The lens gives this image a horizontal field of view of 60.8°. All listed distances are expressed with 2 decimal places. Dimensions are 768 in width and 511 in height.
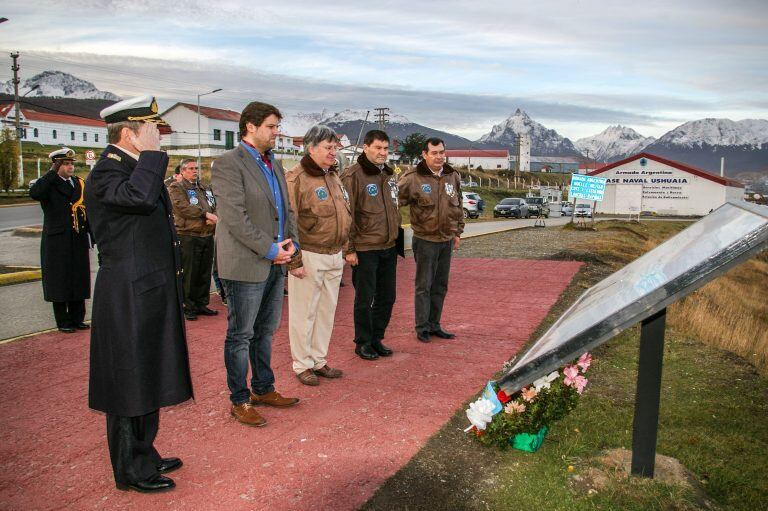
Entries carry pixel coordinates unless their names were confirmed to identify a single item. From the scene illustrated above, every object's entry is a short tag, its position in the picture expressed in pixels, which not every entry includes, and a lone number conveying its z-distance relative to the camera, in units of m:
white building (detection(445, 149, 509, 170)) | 155.25
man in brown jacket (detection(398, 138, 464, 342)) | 6.77
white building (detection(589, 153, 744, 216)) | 55.41
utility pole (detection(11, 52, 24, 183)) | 45.72
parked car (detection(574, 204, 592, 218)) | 47.36
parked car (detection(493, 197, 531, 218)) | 43.06
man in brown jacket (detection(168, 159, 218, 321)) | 7.99
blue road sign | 27.64
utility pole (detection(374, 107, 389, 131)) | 66.88
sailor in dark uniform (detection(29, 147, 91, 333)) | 7.10
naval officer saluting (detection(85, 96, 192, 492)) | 3.39
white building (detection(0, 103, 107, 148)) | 95.69
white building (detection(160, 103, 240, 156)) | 83.19
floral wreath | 3.99
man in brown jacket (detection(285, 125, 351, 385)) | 5.29
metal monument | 2.55
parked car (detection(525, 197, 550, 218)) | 45.84
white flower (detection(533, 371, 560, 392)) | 4.03
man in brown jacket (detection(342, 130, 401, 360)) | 6.03
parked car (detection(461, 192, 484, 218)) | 40.53
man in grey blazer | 4.37
